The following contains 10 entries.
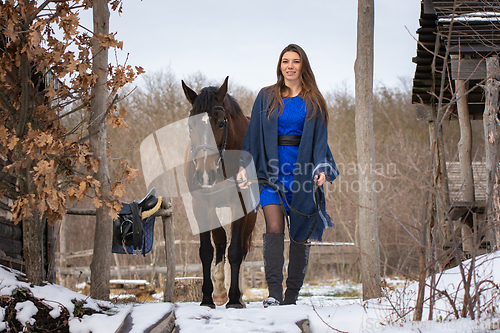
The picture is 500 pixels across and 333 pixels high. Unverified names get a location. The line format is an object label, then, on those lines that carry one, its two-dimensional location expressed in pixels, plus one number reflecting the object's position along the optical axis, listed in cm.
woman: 755
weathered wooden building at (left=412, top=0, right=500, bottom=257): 1387
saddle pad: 1179
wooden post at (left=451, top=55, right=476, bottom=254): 1725
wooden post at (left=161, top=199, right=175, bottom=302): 1314
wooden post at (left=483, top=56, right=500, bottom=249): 1248
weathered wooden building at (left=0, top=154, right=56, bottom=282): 905
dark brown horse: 798
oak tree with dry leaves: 717
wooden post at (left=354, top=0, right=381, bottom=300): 994
